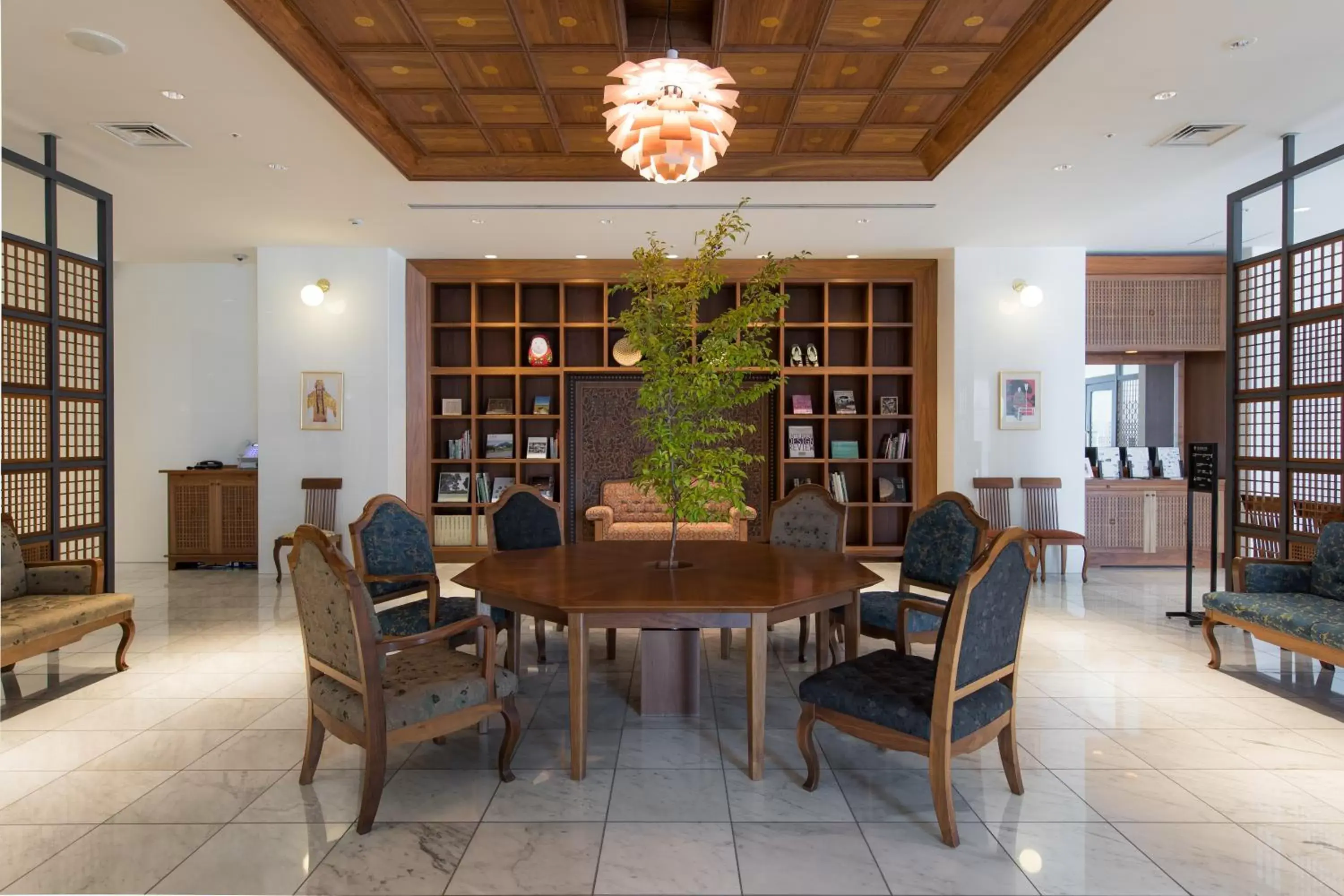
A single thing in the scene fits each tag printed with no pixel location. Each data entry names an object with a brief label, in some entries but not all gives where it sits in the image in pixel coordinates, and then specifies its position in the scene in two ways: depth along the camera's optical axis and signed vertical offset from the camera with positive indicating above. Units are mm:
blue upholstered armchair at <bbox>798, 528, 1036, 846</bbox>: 2381 -876
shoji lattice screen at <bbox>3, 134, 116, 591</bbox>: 4422 +349
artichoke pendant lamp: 3096 +1418
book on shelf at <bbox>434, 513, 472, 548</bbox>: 7859 -949
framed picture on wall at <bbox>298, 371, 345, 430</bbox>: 7109 +411
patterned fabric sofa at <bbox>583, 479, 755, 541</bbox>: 7008 -803
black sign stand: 5379 -313
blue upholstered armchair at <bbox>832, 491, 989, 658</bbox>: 3721 -603
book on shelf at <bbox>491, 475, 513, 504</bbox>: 7930 -475
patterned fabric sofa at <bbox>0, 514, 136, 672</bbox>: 3725 -898
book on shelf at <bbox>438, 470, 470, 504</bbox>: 7891 -485
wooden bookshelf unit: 7641 +952
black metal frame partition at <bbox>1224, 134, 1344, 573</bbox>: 4559 +379
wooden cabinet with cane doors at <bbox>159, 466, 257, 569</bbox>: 7410 -753
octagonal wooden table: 2811 -616
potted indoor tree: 3338 +327
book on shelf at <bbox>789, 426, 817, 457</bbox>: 7906 -8
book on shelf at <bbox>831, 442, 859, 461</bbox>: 7898 -95
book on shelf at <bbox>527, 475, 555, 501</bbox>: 8000 -468
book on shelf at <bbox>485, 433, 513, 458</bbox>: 7961 -43
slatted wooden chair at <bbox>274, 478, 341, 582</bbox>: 7039 -584
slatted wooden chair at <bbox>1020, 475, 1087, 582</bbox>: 7074 -589
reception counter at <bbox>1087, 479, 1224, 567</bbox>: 7387 -809
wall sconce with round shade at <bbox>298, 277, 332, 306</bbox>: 7074 +1435
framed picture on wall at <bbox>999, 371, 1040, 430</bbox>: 7105 +404
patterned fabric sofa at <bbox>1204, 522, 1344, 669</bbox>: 3643 -884
